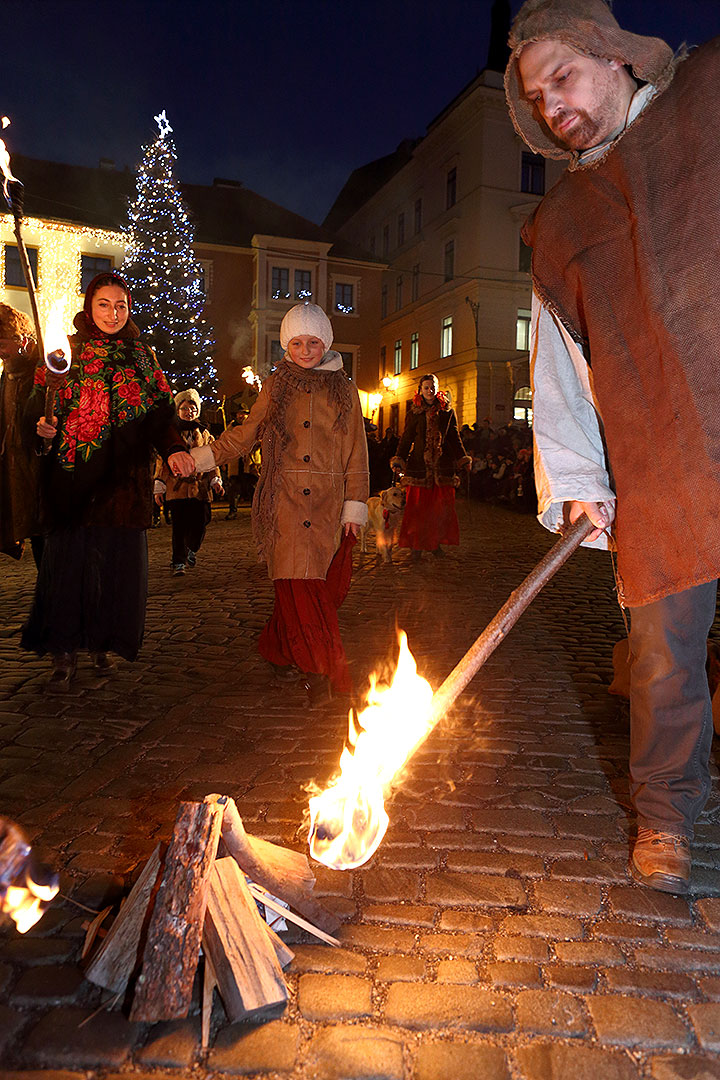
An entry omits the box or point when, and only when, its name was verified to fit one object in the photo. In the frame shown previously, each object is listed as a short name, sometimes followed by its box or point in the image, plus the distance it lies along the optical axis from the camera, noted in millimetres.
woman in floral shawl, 4820
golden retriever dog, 10836
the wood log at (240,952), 1933
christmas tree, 26500
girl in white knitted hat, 4656
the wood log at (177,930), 1940
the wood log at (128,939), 2041
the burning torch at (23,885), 2402
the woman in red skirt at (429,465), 10828
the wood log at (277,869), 2191
